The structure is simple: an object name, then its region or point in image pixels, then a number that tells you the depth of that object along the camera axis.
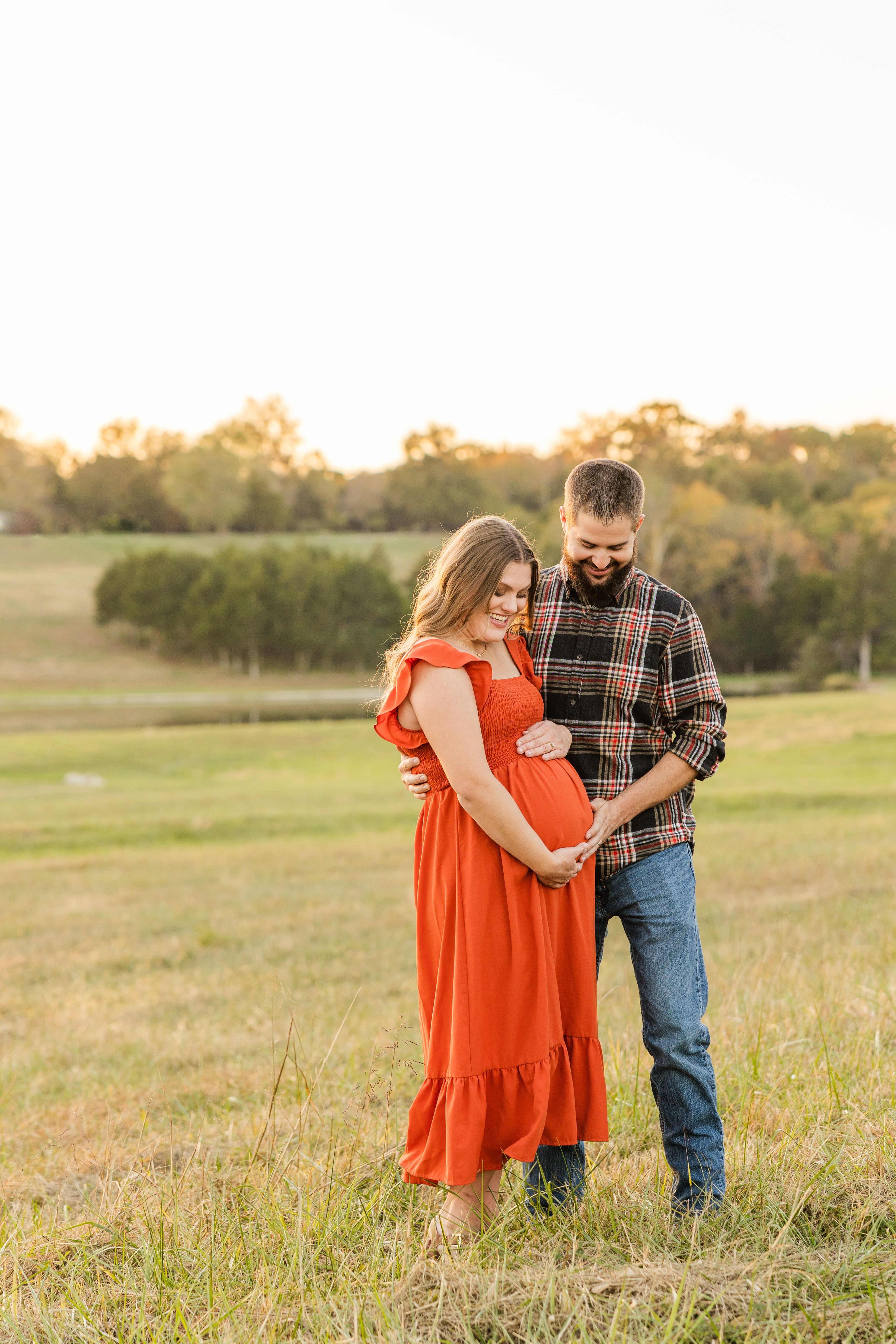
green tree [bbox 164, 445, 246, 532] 84.38
